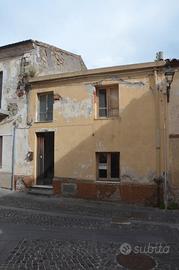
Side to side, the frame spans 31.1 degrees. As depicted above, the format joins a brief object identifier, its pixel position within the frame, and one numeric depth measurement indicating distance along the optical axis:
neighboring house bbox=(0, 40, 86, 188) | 14.62
